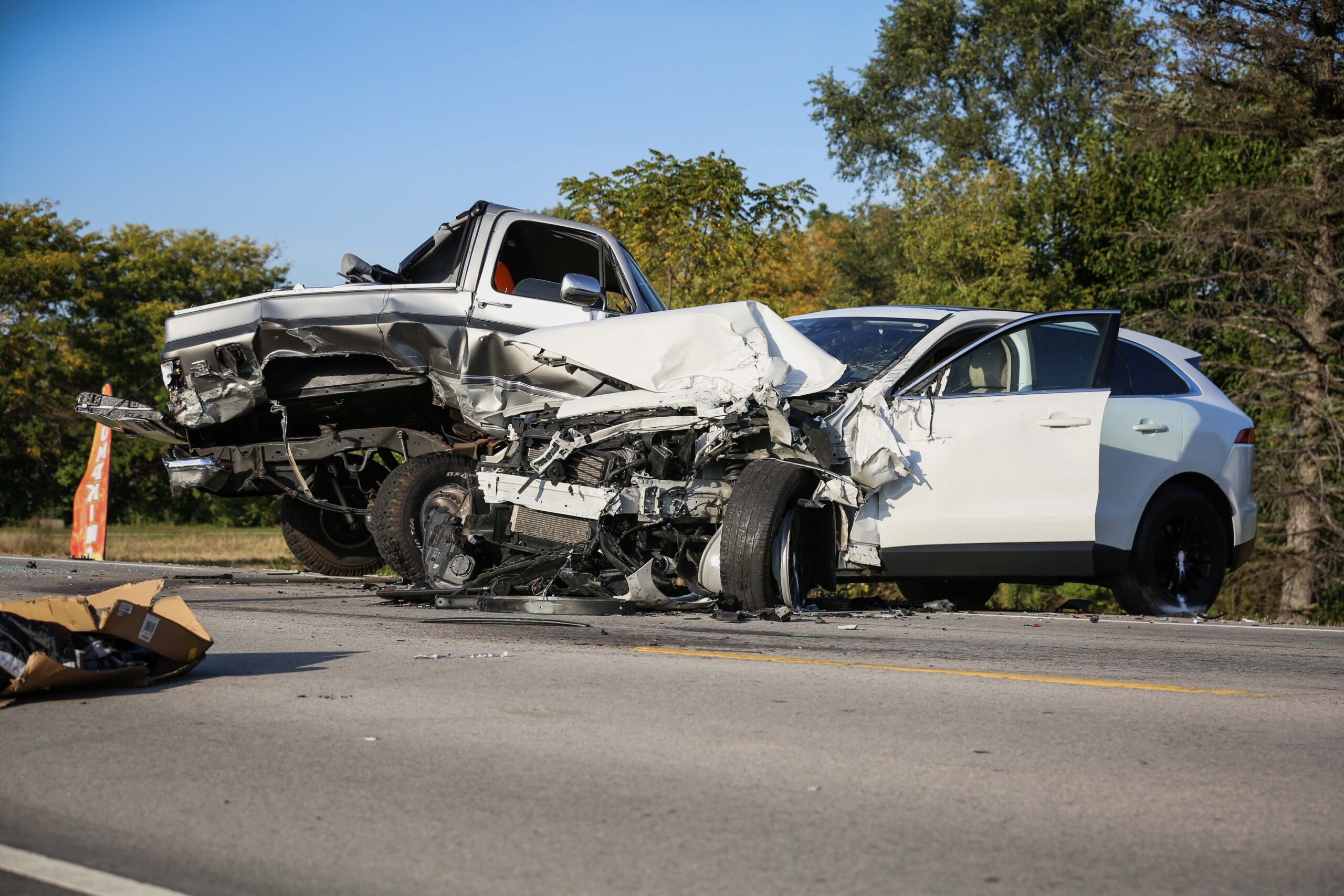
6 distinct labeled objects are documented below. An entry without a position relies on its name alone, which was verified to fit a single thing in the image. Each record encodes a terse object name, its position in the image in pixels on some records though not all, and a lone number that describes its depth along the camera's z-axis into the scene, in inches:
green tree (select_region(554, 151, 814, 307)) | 834.8
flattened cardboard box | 182.4
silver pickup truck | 361.4
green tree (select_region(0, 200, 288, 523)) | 1496.1
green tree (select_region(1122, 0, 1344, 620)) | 765.9
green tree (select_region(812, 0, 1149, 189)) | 1640.0
